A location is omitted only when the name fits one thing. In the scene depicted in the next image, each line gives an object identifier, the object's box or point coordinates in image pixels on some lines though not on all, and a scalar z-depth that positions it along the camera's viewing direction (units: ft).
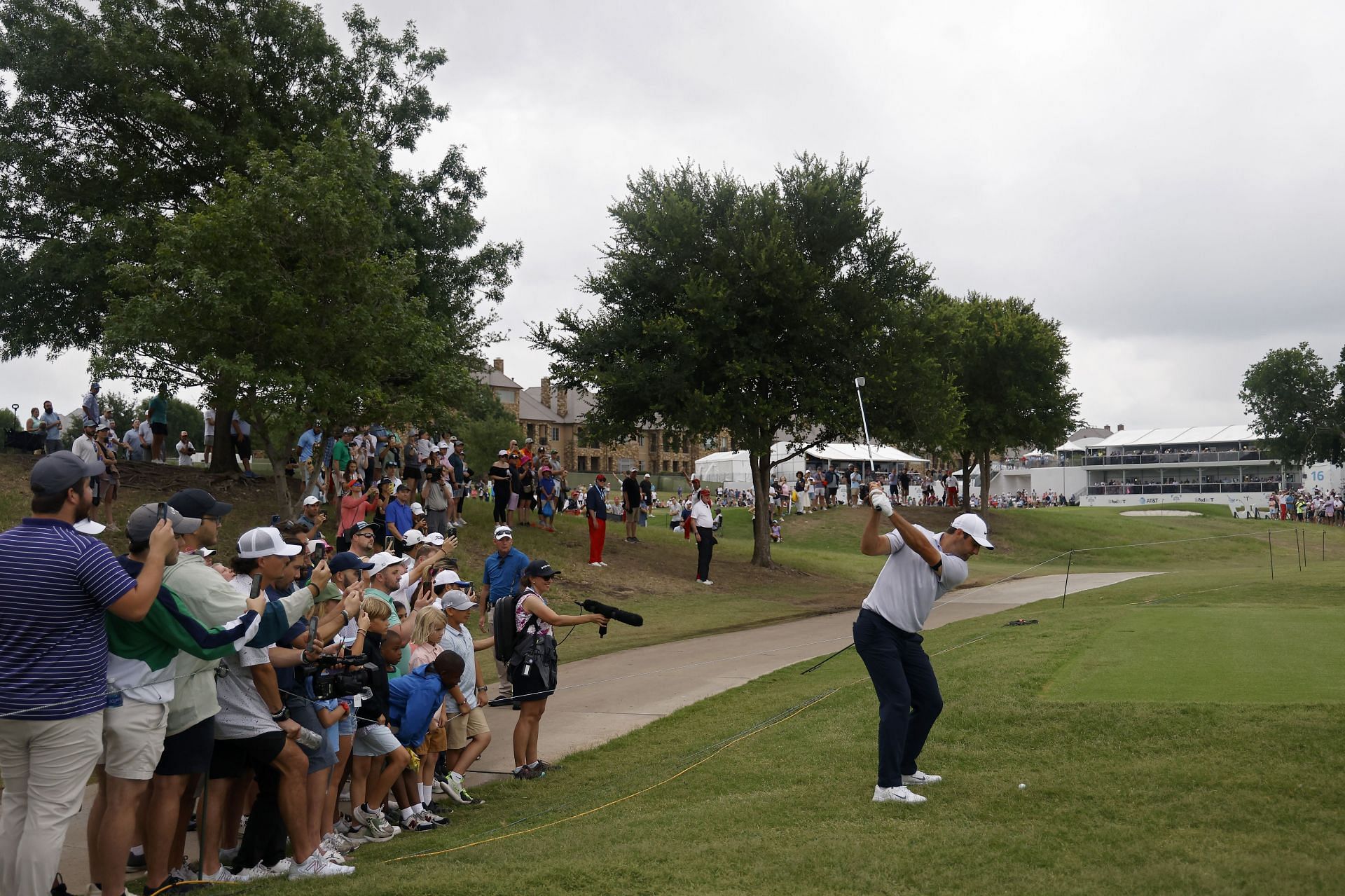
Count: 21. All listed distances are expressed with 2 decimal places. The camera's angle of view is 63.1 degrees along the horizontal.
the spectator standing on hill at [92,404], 83.20
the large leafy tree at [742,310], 101.44
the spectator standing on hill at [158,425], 96.43
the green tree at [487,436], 270.67
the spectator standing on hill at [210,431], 99.45
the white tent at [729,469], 222.89
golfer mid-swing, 24.95
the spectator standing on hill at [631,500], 105.29
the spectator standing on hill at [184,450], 98.73
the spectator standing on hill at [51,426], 83.46
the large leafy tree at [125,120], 88.79
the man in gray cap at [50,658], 16.60
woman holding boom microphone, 30.86
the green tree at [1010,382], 176.24
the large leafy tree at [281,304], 71.20
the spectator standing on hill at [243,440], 94.47
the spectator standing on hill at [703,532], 92.82
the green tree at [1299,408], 286.25
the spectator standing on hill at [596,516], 90.94
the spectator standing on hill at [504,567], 41.14
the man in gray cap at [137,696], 18.45
